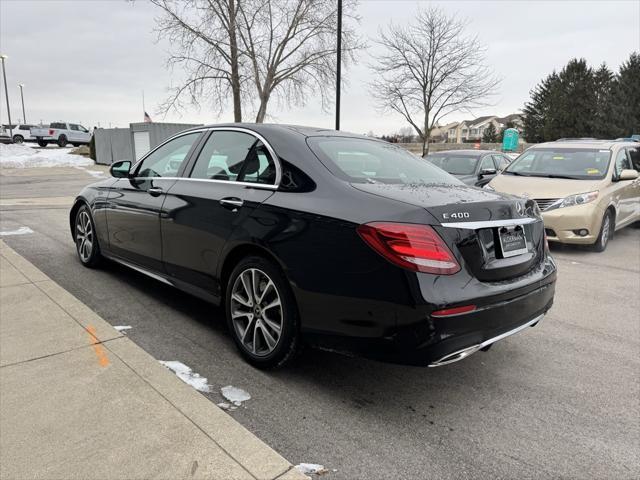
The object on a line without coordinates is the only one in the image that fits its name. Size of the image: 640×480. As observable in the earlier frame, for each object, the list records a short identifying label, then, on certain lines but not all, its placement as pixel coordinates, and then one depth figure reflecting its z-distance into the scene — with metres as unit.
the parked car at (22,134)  41.34
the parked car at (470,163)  10.19
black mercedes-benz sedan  2.49
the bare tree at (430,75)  24.06
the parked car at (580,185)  7.14
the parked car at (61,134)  37.16
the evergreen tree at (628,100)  52.09
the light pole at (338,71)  15.26
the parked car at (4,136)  37.38
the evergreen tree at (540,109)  60.25
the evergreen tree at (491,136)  74.06
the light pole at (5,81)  45.77
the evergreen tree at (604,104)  53.16
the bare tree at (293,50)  24.77
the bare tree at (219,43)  23.80
